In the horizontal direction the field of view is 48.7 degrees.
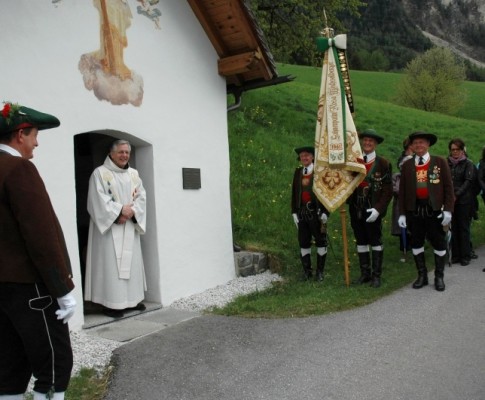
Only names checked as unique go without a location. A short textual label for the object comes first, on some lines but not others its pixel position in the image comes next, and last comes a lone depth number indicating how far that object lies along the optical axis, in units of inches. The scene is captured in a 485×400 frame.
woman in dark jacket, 338.3
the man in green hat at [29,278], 119.7
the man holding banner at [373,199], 284.4
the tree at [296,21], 636.1
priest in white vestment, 245.9
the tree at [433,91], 1537.9
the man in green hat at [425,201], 269.0
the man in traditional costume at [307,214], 300.4
